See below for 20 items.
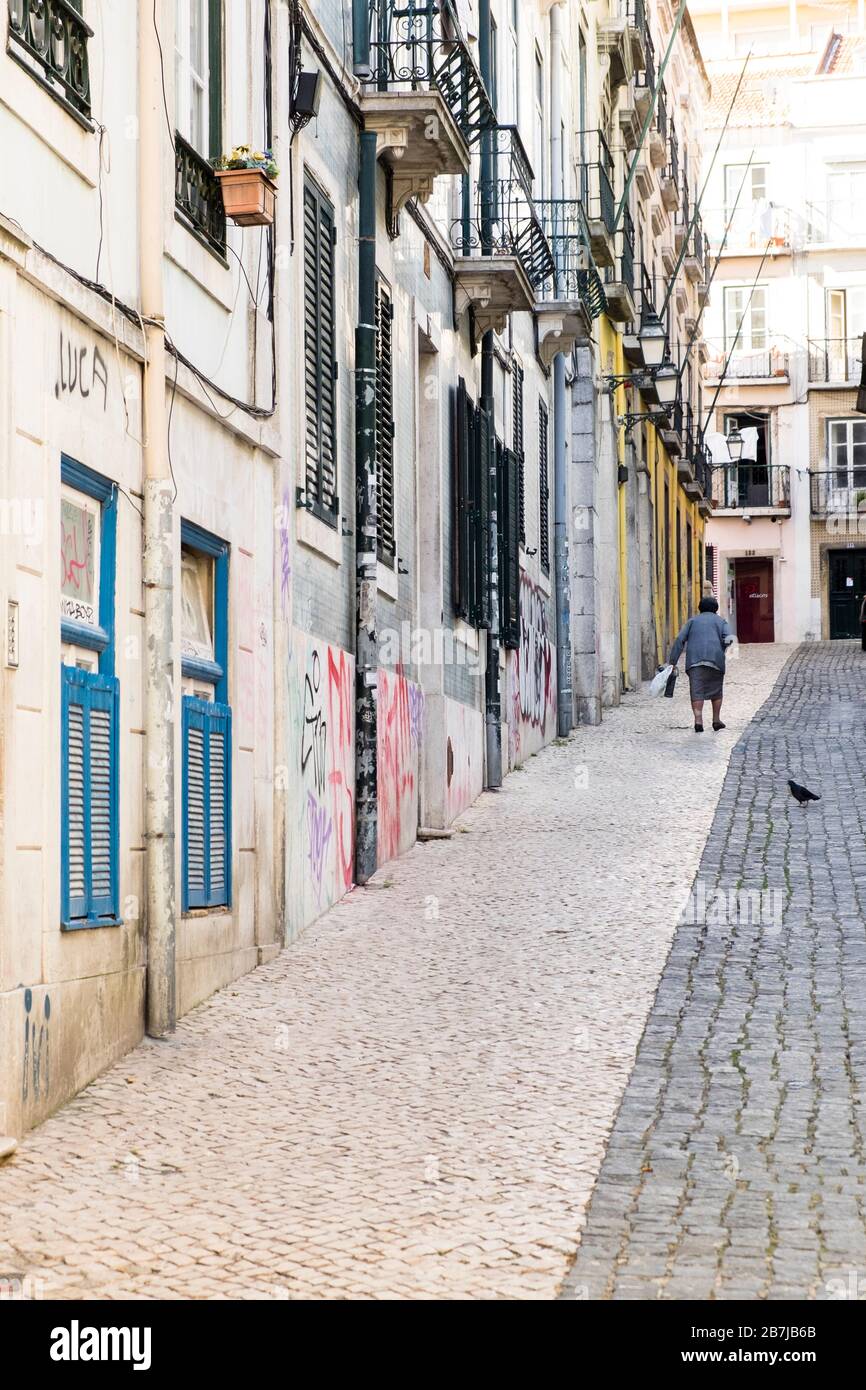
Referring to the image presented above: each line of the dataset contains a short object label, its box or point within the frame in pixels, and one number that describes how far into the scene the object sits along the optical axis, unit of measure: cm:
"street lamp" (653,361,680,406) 2609
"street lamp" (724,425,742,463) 5119
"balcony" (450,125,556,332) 1731
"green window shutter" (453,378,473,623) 1689
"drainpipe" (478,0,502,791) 1828
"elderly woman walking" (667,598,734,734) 2328
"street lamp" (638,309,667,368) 2500
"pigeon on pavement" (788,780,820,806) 1642
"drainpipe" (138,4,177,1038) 885
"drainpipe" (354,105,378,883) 1313
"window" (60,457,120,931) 798
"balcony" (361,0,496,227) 1358
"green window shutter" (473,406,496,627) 1798
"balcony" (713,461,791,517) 5209
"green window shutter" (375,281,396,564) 1413
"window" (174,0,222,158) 1006
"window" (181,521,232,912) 970
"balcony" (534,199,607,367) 2173
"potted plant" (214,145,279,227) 1005
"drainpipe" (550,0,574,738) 2391
